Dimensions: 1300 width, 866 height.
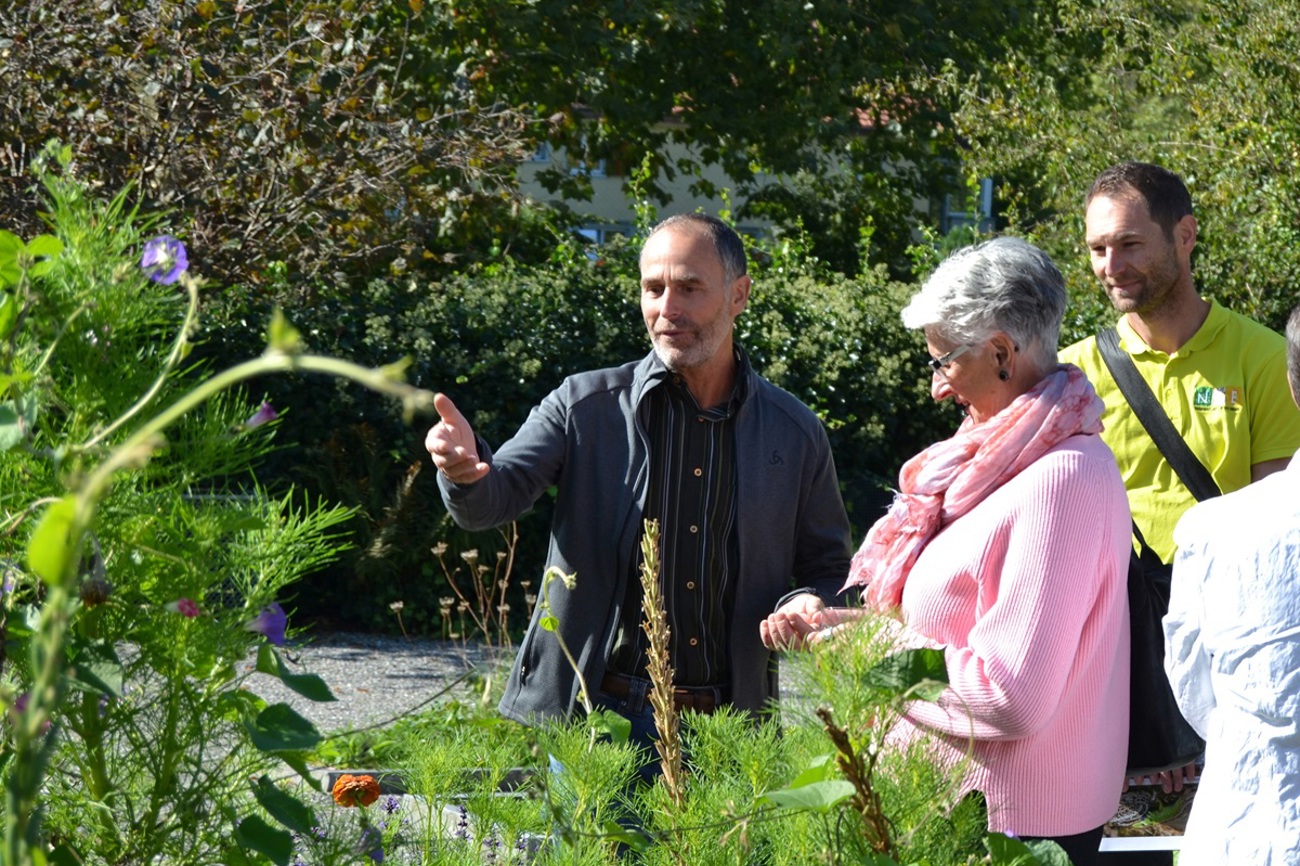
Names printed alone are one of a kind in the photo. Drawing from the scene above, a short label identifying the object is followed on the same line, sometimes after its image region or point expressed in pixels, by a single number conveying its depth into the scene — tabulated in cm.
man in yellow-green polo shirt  528
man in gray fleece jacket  509
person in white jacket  431
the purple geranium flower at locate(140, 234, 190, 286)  358
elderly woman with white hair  460
